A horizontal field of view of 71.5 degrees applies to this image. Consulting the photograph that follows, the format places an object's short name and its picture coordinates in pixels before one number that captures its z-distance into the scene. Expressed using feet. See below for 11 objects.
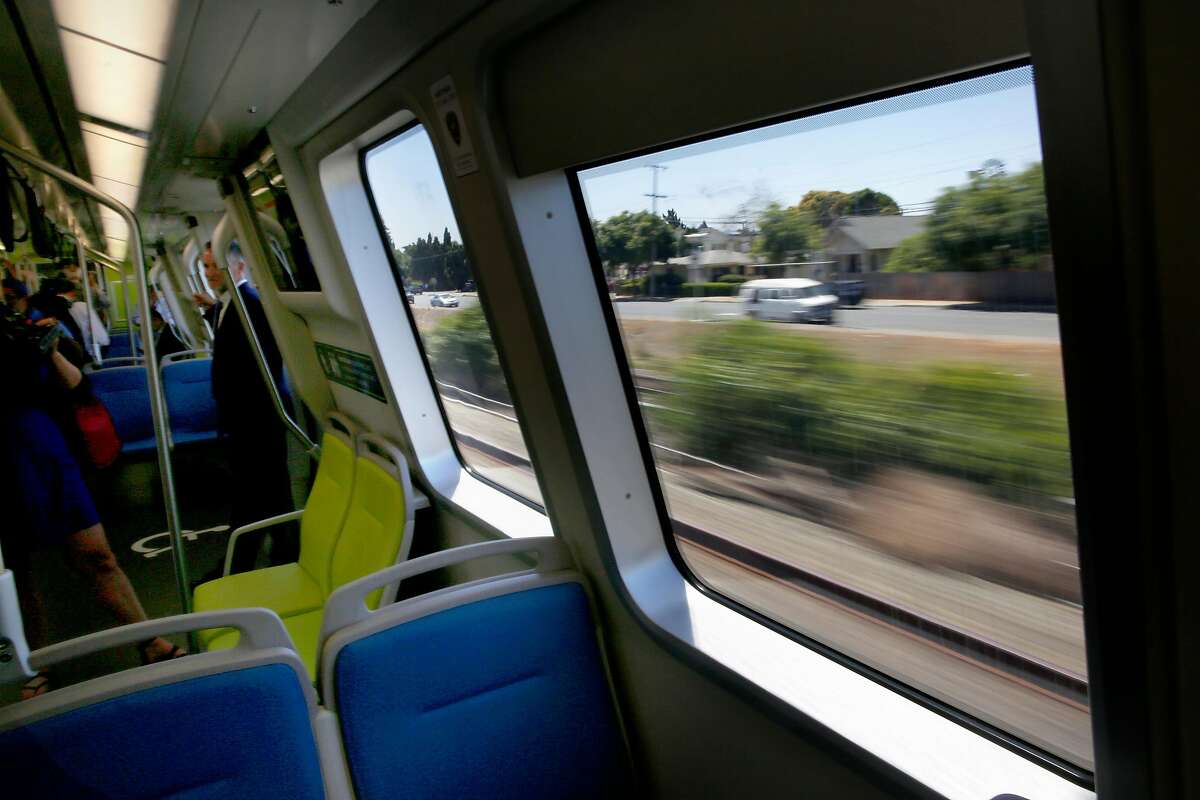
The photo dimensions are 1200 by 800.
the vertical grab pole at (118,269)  11.37
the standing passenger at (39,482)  9.45
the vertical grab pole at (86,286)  10.58
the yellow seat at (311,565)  11.09
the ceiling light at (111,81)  7.73
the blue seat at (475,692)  6.10
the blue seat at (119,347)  25.41
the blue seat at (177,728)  5.06
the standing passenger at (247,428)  15.16
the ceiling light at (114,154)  11.47
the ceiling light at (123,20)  6.49
